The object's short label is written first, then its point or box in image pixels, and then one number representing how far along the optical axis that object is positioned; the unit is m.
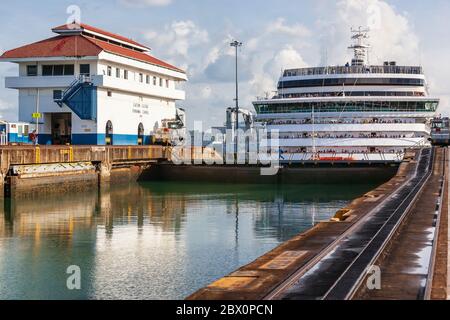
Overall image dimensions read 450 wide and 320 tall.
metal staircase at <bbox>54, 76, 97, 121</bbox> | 62.59
